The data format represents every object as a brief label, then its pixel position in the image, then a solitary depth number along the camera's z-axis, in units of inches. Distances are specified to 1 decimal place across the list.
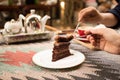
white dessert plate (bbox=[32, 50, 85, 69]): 39.0
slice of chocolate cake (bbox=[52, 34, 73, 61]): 41.4
